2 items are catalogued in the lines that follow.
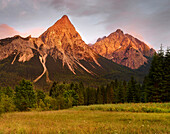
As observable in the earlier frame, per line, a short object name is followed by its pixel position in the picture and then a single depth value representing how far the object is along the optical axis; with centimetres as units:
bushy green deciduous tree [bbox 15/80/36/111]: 4030
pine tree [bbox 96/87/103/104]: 8519
